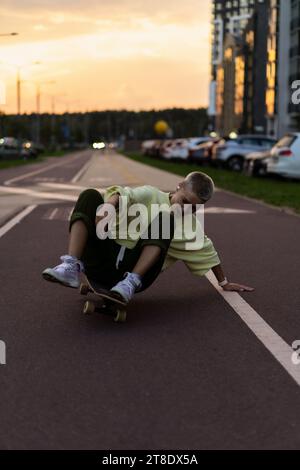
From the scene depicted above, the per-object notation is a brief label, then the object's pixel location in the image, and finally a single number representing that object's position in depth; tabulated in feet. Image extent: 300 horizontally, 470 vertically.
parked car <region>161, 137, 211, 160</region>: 159.22
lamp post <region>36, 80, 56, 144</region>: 351.05
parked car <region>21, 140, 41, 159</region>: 237.57
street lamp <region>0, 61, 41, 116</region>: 241.80
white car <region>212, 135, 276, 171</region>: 121.39
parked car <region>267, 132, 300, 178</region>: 82.48
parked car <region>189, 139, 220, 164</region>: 135.28
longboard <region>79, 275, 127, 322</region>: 18.69
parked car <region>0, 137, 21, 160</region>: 206.30
